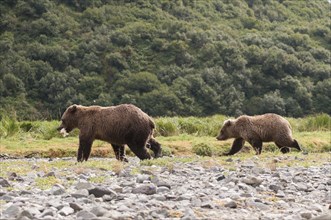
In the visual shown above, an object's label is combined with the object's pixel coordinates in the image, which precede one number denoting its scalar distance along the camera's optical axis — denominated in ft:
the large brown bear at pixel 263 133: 101.68
